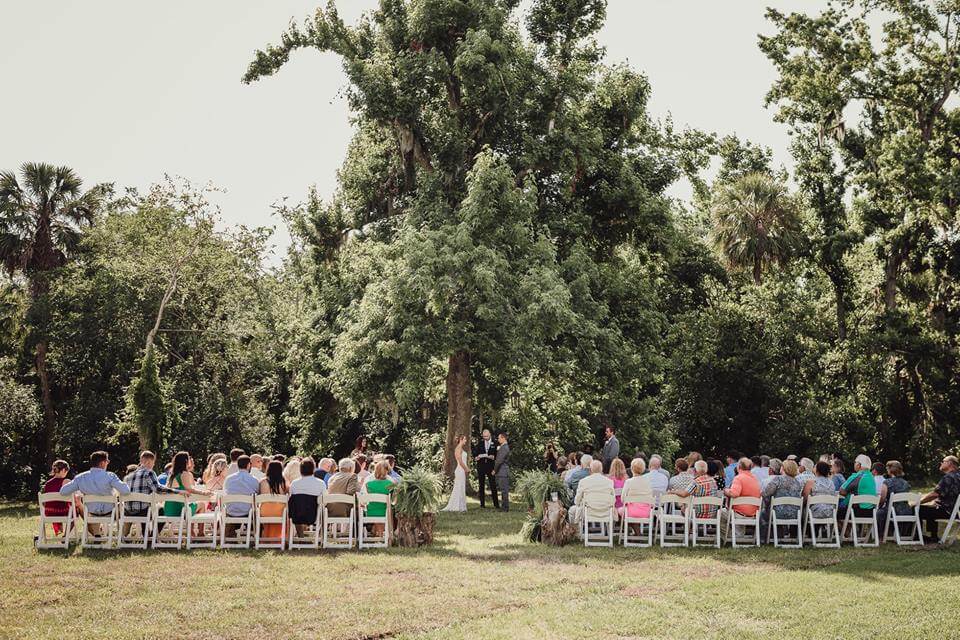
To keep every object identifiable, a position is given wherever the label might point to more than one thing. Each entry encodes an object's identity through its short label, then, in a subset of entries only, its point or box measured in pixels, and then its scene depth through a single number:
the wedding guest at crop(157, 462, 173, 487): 14.42
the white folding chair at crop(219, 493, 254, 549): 13.39
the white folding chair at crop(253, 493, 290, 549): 13.49
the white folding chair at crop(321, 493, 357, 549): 13.52
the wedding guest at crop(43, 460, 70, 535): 13.55
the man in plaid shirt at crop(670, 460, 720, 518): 14.20
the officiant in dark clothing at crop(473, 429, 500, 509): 20.38
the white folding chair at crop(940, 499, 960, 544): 13.84
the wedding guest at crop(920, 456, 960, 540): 14.35
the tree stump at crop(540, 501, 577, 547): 14.27
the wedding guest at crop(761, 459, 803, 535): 14.10
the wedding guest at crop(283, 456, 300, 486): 15.36
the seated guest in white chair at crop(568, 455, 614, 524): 14.09
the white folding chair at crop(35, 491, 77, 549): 13.30
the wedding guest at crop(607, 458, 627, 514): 15.02
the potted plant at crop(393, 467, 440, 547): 13.89
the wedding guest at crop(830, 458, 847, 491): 15.43
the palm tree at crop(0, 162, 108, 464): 30.39
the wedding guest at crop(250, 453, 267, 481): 14.66
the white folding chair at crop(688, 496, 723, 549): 13.80
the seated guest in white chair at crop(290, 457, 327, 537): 13.69
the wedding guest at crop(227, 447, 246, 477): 15.24
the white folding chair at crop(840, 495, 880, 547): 14.06
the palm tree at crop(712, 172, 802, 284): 32.31
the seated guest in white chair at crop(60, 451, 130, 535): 13.39
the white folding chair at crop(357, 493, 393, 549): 13.76
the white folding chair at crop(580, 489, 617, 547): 14.09
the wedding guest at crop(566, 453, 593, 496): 15.40
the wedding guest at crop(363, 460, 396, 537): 14.26
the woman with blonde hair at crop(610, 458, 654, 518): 14.15
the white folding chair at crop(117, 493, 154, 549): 13.29
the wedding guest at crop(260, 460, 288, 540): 13.64
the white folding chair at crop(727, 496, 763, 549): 14.01
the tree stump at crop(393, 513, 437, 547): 14.01
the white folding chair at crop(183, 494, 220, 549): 13.53
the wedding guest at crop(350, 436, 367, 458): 18.39
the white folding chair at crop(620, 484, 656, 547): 14.07
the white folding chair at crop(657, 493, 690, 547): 13.88
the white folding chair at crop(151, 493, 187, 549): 13.33
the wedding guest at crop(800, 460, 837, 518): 14.09
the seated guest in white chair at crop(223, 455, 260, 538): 13.68
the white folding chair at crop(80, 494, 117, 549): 13.16
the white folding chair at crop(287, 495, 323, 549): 13.62
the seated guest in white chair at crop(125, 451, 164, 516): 13.52
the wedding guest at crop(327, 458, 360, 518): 14.26
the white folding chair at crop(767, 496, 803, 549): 13.79
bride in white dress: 19.18
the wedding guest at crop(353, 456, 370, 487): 15.30
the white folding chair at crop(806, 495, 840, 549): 13.89
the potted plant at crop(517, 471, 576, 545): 14.30
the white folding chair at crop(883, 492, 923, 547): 14.09
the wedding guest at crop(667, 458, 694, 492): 14.30
